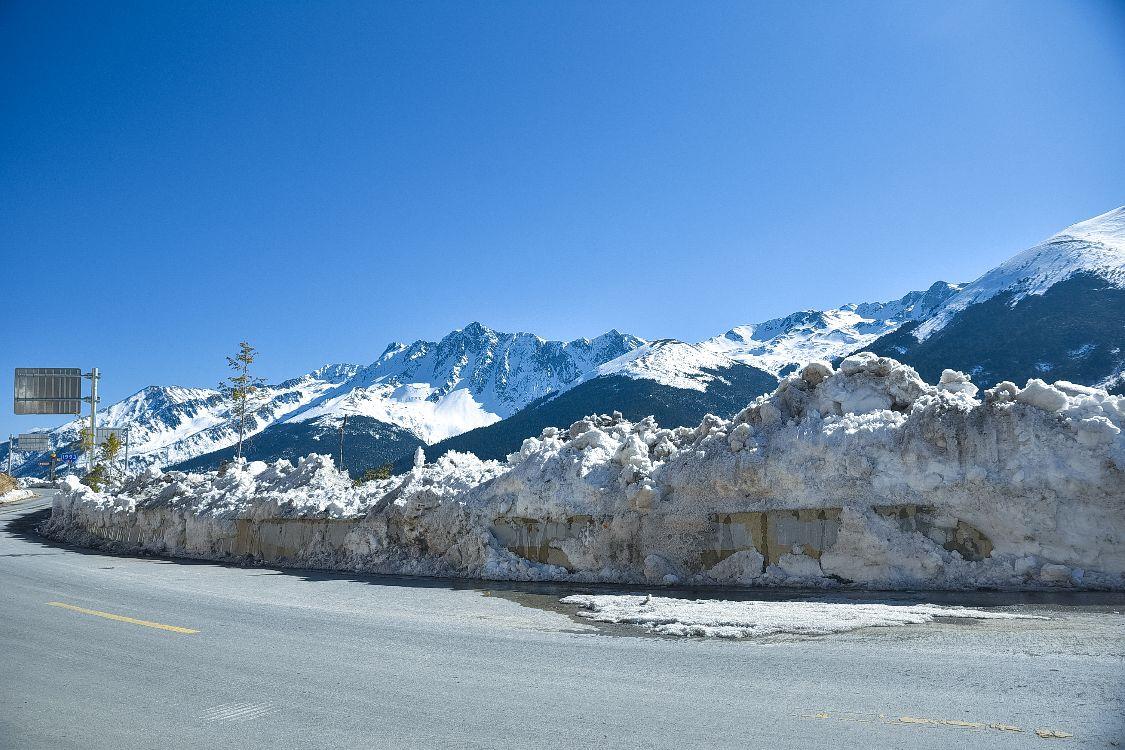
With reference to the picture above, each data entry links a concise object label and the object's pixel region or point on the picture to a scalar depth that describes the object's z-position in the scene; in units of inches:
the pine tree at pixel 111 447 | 2253.9
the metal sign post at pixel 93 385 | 1350.9
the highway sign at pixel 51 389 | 1362.0
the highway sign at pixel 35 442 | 3115.2
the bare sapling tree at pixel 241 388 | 1815.9
